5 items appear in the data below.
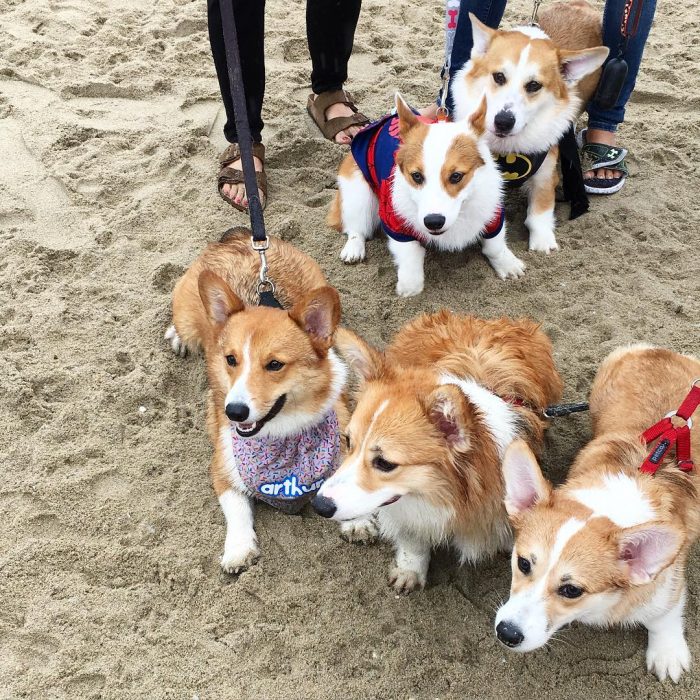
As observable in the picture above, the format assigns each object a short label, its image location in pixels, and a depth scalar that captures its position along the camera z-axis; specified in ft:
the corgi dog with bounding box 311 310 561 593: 6.08
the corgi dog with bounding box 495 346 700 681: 5.42
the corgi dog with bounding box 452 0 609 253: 11.32
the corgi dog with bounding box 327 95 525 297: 10.15
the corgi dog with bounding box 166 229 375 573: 7.38
